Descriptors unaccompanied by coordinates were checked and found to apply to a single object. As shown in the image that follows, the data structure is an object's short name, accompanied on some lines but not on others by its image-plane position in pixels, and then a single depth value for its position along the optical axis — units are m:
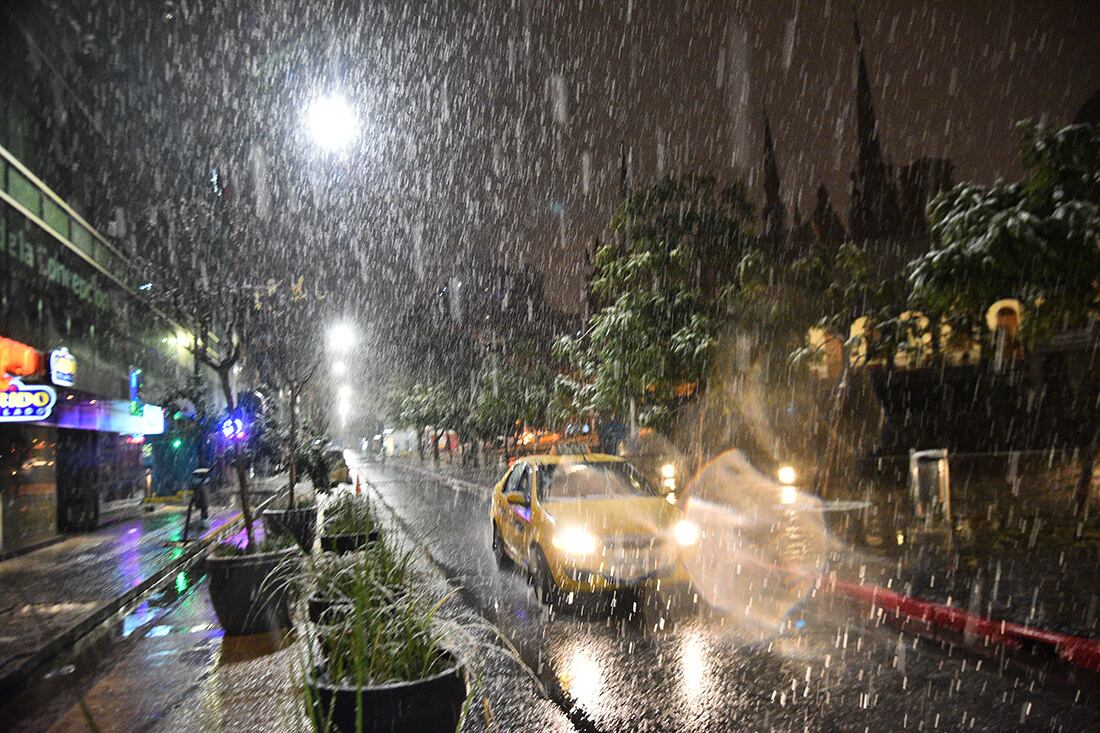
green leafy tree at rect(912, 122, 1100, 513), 9.63
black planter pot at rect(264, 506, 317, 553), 12.19
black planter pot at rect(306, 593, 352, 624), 4.50
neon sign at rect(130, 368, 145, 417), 24.15
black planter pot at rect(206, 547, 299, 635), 7.75
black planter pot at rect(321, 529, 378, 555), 9.58
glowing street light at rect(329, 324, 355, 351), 24.78
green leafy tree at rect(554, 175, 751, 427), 19.11
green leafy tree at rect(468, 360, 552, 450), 43.38
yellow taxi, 8.50
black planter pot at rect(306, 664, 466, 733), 3.36
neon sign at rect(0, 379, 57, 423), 13.81
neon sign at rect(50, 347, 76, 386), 15.36
